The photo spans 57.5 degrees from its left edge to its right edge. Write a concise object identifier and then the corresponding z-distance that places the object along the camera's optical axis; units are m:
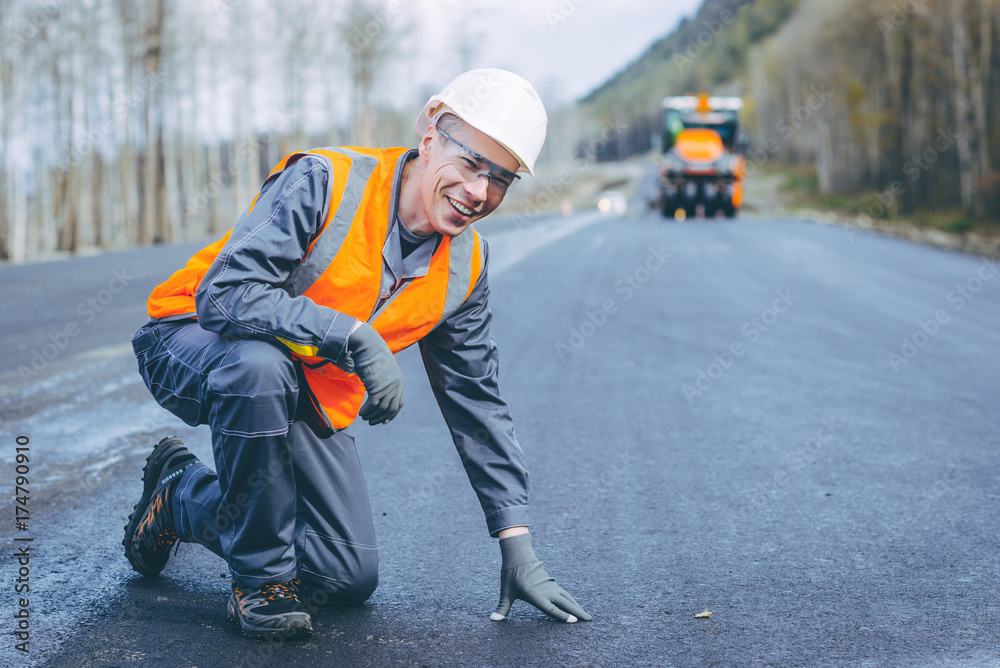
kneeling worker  2.30
